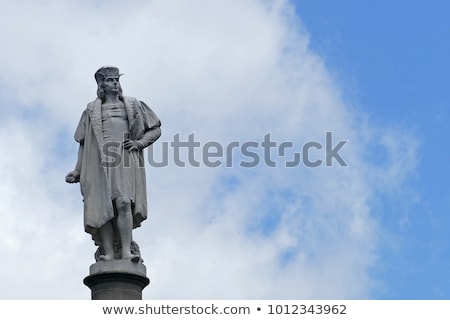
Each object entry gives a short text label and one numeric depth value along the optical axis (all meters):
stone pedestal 32.56
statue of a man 33.41
